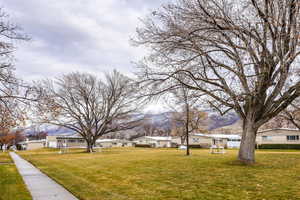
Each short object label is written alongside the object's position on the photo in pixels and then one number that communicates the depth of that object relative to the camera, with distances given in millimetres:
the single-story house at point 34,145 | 82325
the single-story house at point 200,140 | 54522
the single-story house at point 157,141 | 73781
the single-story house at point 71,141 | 68875
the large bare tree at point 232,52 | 12485
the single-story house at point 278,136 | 43875
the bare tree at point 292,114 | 30352
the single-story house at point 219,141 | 55638
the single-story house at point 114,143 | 81312
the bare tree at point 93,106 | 41000
